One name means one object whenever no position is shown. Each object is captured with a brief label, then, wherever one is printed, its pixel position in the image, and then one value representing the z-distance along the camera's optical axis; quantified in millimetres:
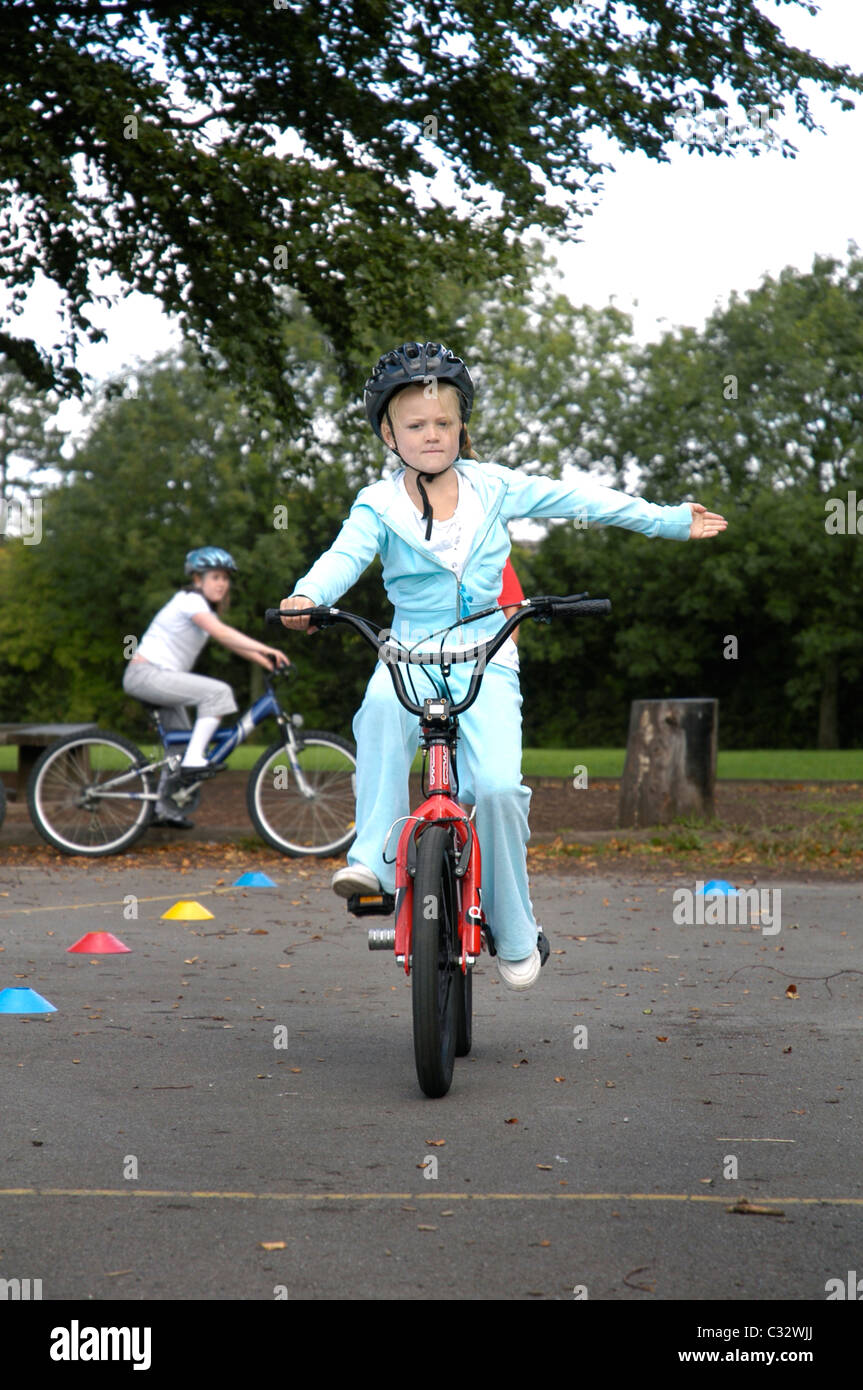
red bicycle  4137
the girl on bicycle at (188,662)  10430
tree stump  11930
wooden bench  12062
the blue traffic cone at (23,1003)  5410
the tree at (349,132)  12164
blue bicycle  10297
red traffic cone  6734
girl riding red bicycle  4551
